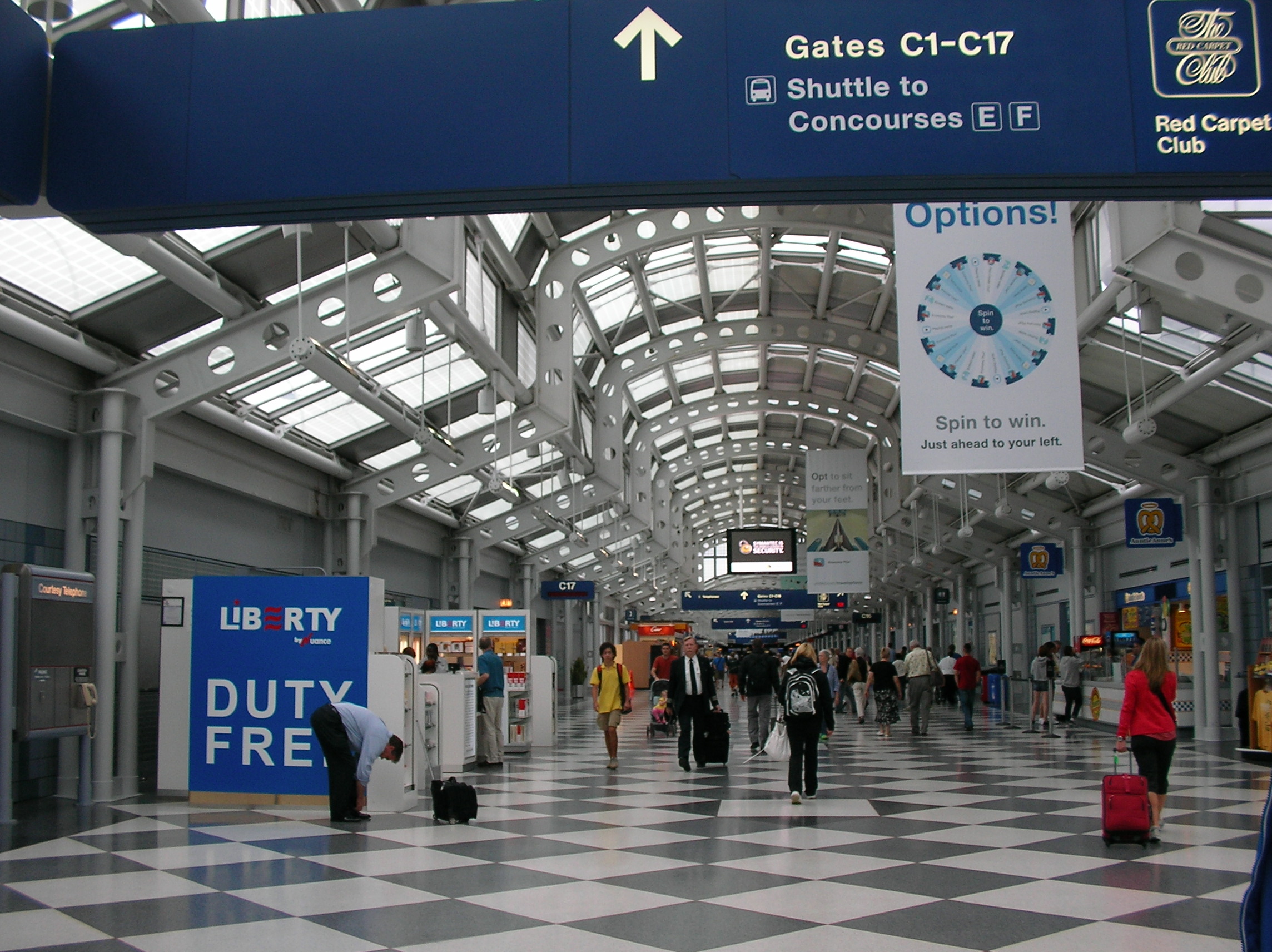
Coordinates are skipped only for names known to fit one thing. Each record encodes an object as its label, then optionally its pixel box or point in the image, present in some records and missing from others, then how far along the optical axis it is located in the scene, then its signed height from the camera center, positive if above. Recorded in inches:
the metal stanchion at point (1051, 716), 695.1 -76.3
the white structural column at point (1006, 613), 1205.7 -18.2
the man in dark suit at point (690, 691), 506.9 -42.2
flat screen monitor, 1558.8 +67.6
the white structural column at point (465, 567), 982.4 +31.2
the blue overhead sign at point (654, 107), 170.2 +78.5
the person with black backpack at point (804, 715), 383.9 -40.9
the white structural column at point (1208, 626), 678.5 -19.3
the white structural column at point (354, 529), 710.5 +47.8
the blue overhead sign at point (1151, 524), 711.1 +46.6
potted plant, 1443.2 -96.3
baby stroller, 754.8 -85.5
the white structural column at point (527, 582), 1234.6 +22.0
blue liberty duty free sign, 386.3 -24.6
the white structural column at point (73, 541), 413.7 +25.1
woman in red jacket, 297.9 -33.5
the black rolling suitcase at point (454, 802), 338.0 -61.7
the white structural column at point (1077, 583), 989.8 +12.3
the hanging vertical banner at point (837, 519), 977.5 +71.5
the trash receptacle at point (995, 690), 1135.0 -98.3
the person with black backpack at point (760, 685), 553.6 -44.1
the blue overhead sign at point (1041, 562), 993.5 +31.5
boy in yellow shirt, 519.2 -45.9
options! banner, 343.6 +78.7
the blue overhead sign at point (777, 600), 1918.4 -2.1
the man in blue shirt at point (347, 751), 344.5 -46.6
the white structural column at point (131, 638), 428.1 -13.3
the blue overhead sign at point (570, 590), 1159.6 +11.3
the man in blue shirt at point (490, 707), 539.8 -52.4
